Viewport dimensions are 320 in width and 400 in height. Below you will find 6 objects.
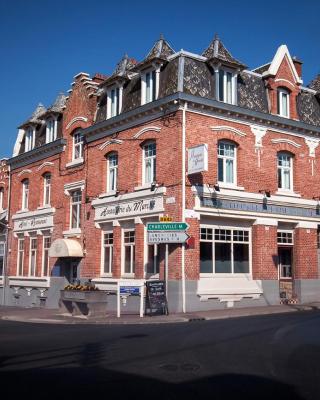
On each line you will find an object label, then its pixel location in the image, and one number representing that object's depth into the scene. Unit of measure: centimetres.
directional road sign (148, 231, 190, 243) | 1930
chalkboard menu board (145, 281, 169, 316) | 1912
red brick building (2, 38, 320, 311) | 2072
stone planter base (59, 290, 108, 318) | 1931
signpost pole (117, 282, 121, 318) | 1901
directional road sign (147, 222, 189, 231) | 1914
